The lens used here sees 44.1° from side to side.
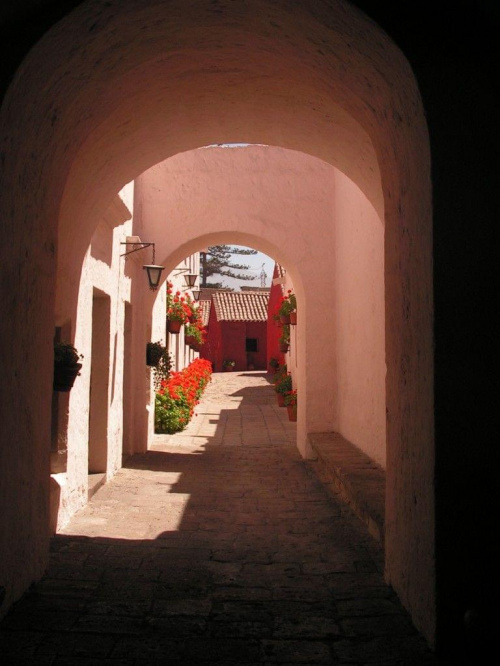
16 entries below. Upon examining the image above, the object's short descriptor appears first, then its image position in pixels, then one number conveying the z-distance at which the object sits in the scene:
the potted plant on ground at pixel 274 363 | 23.05
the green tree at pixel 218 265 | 49.78
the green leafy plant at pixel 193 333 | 18.25
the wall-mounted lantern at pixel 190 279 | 13.25
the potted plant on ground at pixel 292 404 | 11.76
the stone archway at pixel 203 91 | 2.65
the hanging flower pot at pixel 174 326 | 12.51
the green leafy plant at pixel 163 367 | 9.56
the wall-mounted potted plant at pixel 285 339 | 16.39
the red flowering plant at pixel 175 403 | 10.97
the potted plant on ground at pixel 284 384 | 14.32
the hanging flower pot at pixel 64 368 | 4.18
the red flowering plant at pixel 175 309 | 12.62
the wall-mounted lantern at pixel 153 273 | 7.69
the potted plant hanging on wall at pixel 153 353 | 8.99
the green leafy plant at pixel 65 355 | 4.18
